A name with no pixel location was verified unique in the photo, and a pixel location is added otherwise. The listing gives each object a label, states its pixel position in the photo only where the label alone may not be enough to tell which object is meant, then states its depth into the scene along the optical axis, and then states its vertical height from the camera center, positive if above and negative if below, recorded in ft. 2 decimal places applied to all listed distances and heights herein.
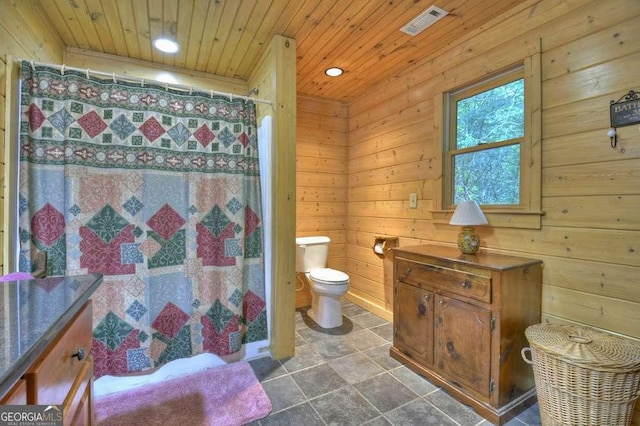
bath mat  5.19 -3.61
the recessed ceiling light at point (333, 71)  8.75 +4.12
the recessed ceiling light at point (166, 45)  7.26 +4.09
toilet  8.56 -2.00
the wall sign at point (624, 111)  4.62 +1.58
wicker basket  4.09 -2.35
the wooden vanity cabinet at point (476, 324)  5.13 -2.13
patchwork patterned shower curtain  5.36 +0.02
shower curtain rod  5.35 +2.58
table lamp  6.33 -0.23
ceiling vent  6.19 +4.12
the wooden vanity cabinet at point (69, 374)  2.08 -1.34
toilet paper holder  9.25 -1.06
